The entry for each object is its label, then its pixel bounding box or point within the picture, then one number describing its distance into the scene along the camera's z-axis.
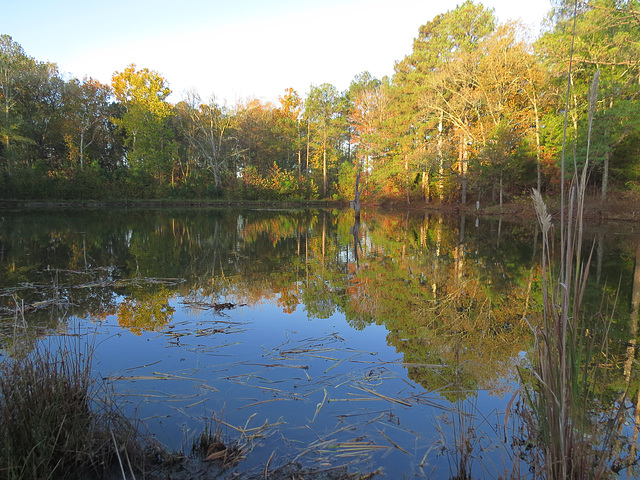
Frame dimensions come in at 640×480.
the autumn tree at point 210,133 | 41.06
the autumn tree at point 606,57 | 17.12
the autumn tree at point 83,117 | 36.75
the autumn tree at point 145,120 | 39.19
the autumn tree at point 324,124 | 47.00
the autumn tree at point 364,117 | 39.16
